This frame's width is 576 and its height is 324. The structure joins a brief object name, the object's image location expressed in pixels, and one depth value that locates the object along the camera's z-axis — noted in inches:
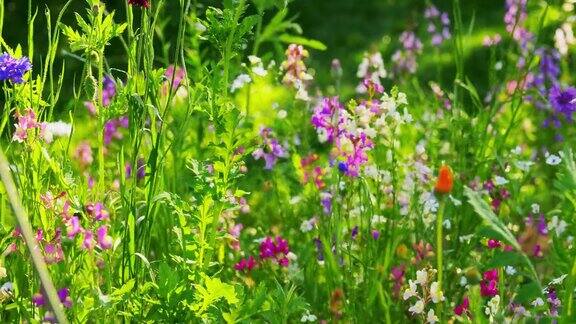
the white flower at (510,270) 129.1
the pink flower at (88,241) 109.6
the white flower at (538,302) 121.2
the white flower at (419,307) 107.6
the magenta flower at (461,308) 128.6
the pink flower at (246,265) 144.8
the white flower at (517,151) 148.1
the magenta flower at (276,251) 143.0
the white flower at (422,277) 107.0
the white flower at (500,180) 141.1
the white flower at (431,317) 109.4
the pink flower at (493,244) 134.1
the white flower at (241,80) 145.2
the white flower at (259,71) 140.7
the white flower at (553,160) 134.1
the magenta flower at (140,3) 107.5
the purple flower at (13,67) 112.5
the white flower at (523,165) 148.6
